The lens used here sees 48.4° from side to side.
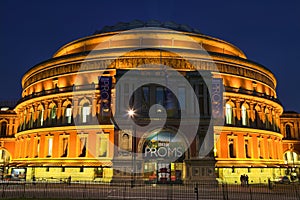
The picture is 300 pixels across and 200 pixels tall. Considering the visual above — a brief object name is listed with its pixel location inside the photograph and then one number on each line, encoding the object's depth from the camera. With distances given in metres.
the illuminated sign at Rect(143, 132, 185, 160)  42.09
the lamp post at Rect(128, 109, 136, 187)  38.09
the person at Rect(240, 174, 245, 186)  41.31
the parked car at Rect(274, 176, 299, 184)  43.61
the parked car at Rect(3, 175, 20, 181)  48.56
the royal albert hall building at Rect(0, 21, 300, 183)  41.47
